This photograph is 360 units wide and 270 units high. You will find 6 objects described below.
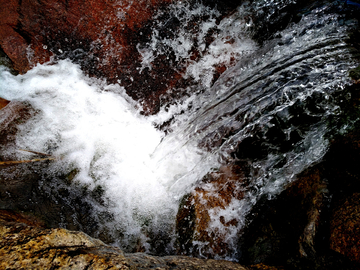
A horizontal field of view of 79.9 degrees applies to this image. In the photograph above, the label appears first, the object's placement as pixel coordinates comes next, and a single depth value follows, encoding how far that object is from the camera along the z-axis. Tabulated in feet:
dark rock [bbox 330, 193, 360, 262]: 4.90
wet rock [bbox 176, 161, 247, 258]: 7.34
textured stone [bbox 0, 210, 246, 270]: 3.66
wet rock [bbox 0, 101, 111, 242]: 6.69
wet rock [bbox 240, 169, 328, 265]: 5.96
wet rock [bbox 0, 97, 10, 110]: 7.58
